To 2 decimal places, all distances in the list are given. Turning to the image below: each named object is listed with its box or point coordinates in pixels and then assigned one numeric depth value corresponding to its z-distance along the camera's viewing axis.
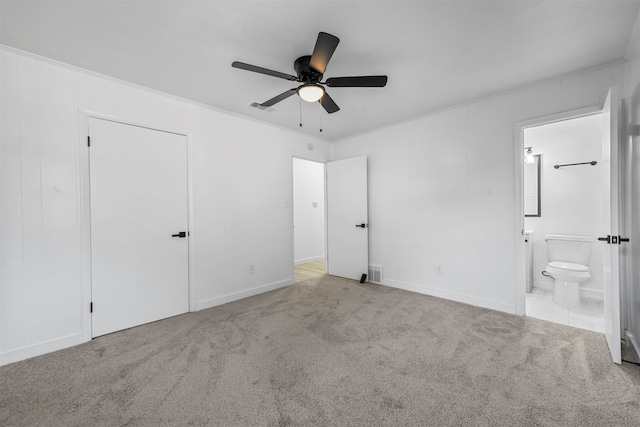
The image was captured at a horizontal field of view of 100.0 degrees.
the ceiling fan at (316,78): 1.87
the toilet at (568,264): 3.27
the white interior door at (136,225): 2.59
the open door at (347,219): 4.43
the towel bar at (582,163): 3.59
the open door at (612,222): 2.02
